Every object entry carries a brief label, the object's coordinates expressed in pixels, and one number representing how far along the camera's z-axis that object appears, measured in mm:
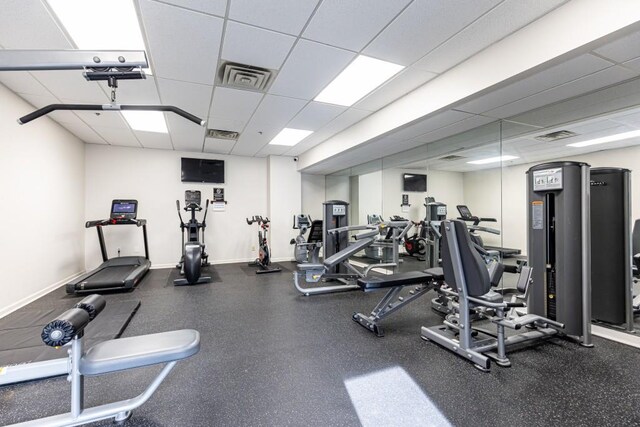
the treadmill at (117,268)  4246
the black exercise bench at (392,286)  2761
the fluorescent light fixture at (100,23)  2035
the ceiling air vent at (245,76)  2917
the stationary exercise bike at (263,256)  6008
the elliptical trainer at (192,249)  4777
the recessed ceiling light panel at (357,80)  2854
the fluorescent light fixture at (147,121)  4305
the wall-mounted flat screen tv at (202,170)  6637
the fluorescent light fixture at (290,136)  5133
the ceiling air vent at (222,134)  5156
